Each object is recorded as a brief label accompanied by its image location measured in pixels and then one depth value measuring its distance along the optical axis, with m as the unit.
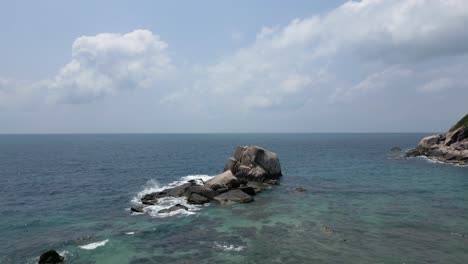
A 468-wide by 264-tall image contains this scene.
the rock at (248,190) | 50.83
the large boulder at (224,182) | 51.03
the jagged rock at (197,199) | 46.59
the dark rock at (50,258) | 26.09
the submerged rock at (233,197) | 46.87
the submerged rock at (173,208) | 41.62
